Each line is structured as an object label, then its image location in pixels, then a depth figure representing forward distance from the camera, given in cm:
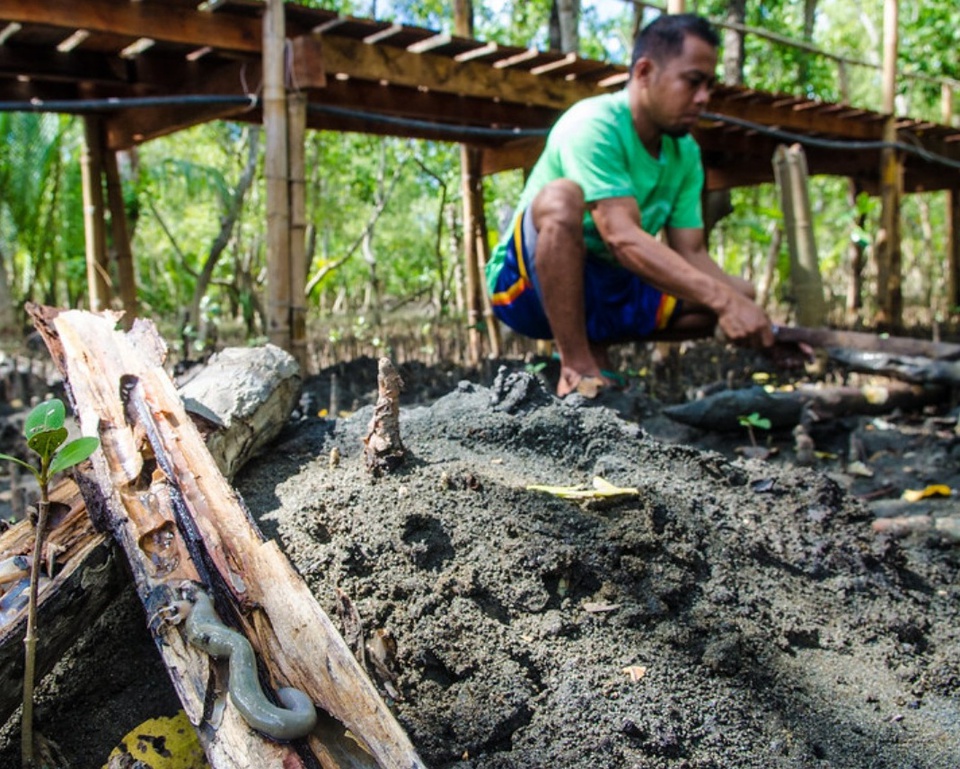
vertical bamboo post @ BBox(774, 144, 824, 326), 575
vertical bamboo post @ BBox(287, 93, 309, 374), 447
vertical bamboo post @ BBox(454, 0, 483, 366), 645
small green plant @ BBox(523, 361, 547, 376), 400
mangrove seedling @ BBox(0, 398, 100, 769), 130
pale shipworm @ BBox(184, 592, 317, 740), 114
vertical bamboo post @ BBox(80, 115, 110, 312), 576
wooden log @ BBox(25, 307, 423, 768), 119
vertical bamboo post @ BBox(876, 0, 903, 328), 795
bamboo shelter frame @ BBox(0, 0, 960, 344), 420
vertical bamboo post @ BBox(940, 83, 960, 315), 1111
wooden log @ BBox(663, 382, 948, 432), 387
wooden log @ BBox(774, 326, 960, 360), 368
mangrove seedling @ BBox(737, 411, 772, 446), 338
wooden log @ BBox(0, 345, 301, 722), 145
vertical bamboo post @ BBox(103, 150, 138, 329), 591
